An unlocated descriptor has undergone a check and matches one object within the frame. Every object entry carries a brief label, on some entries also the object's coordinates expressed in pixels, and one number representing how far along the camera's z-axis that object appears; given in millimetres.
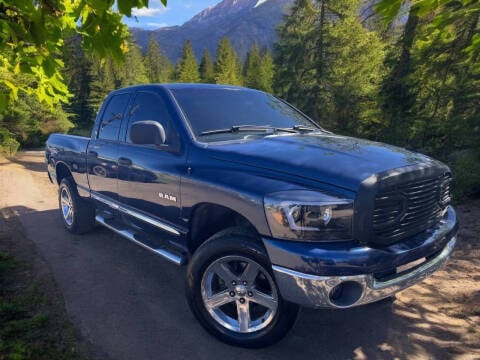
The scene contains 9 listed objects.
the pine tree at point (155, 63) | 69662
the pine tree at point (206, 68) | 67625
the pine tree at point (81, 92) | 42281
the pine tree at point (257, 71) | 59969
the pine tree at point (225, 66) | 58938
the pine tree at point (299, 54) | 22344
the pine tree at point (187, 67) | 60462
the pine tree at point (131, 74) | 39344
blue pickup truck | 2664
